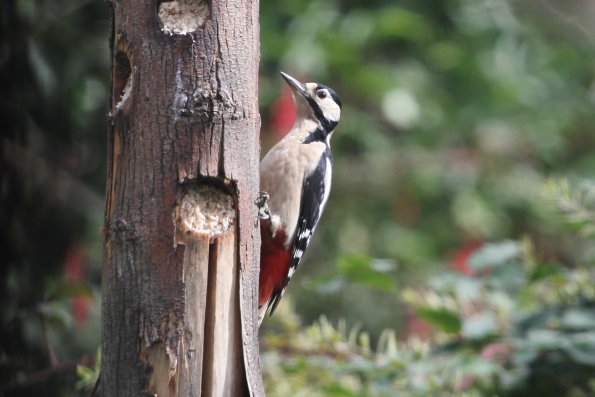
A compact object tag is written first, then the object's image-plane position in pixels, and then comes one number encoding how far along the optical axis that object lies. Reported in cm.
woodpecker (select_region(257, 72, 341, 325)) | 669
